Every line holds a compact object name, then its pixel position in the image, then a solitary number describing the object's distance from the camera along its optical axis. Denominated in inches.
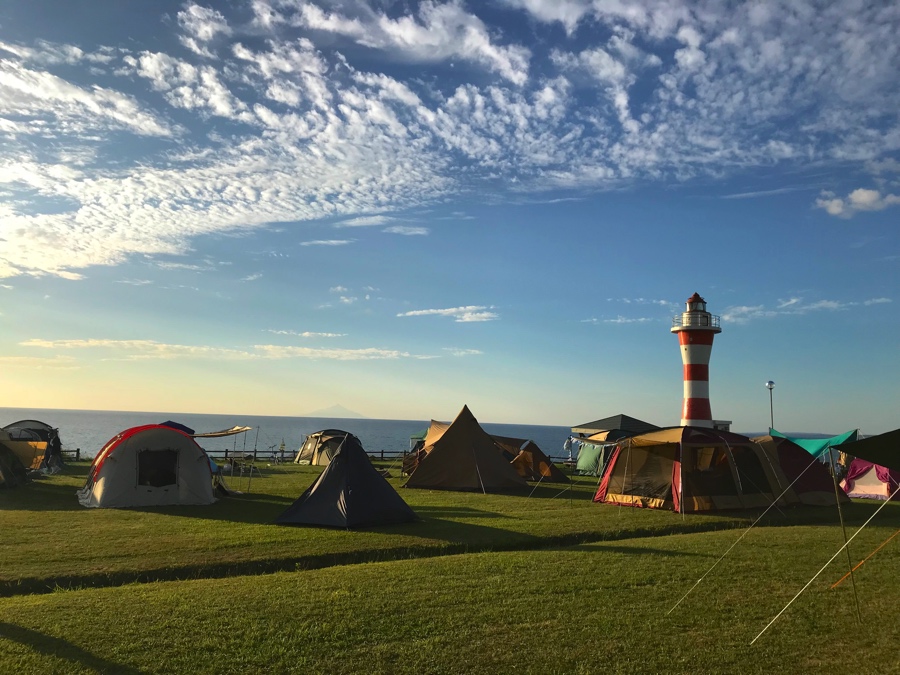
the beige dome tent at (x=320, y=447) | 1349.7
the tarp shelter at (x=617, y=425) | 1159.6
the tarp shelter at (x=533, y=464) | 979.9
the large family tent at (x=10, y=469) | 743.1
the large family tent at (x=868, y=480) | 794.2
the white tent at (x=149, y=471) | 640.4
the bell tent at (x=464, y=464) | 835.4
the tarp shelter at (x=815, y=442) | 739.4
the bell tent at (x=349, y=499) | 523.2
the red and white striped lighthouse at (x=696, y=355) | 1024.2
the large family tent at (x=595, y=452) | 1103.0
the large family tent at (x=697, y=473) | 634.8
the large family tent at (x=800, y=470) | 687.1
